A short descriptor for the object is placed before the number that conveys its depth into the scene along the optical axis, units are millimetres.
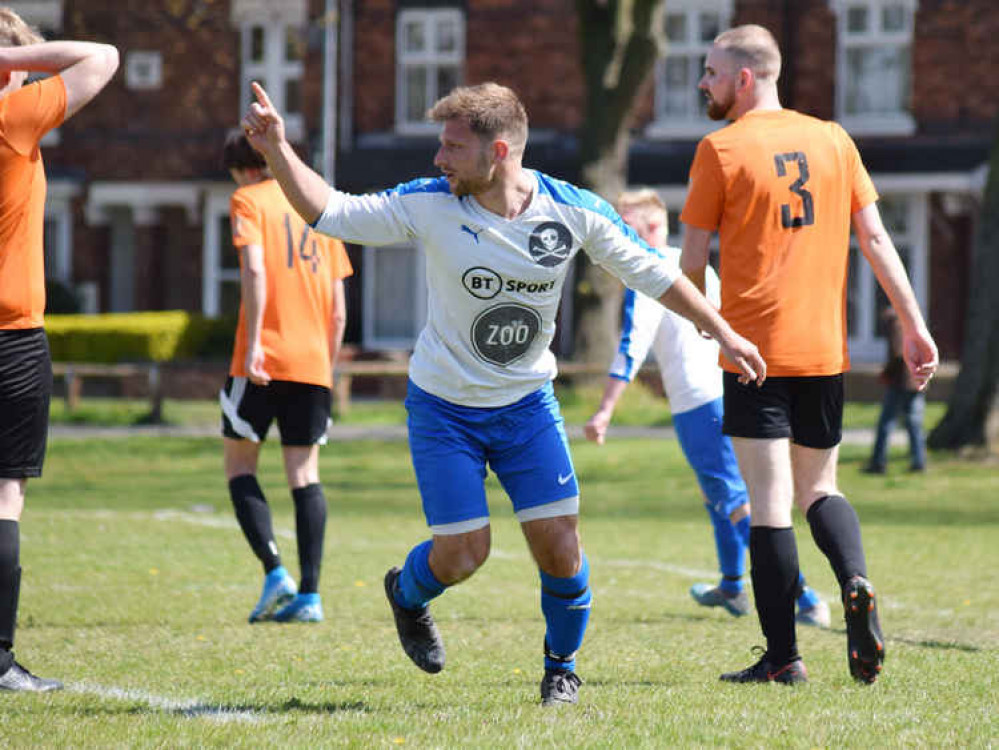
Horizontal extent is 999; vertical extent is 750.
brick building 58281
